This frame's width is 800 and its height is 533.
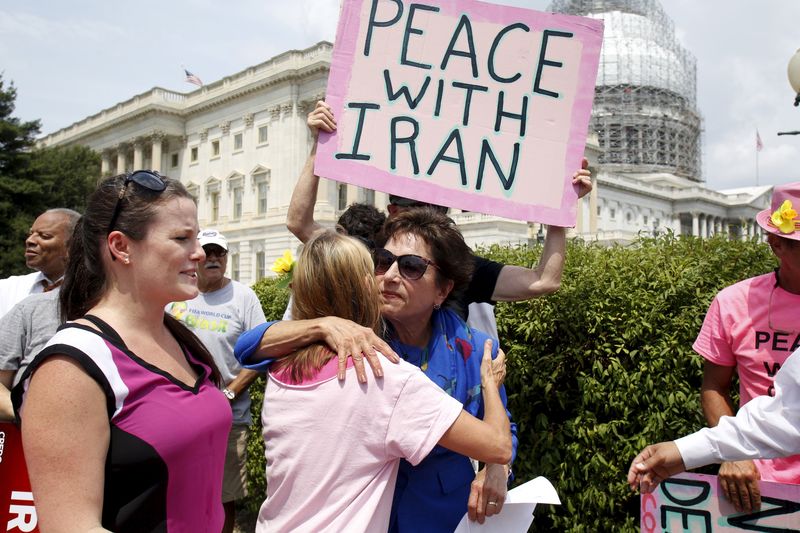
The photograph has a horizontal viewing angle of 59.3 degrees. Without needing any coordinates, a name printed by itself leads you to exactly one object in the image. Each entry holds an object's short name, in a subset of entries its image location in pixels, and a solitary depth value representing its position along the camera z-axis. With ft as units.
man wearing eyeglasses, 14.32
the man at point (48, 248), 13.71
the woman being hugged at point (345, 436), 5.94
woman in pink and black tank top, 4.99
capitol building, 145.07
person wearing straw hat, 8.59
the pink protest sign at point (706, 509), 7.64
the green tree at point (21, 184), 114.03
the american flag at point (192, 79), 163.02
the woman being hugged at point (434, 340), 7.13
